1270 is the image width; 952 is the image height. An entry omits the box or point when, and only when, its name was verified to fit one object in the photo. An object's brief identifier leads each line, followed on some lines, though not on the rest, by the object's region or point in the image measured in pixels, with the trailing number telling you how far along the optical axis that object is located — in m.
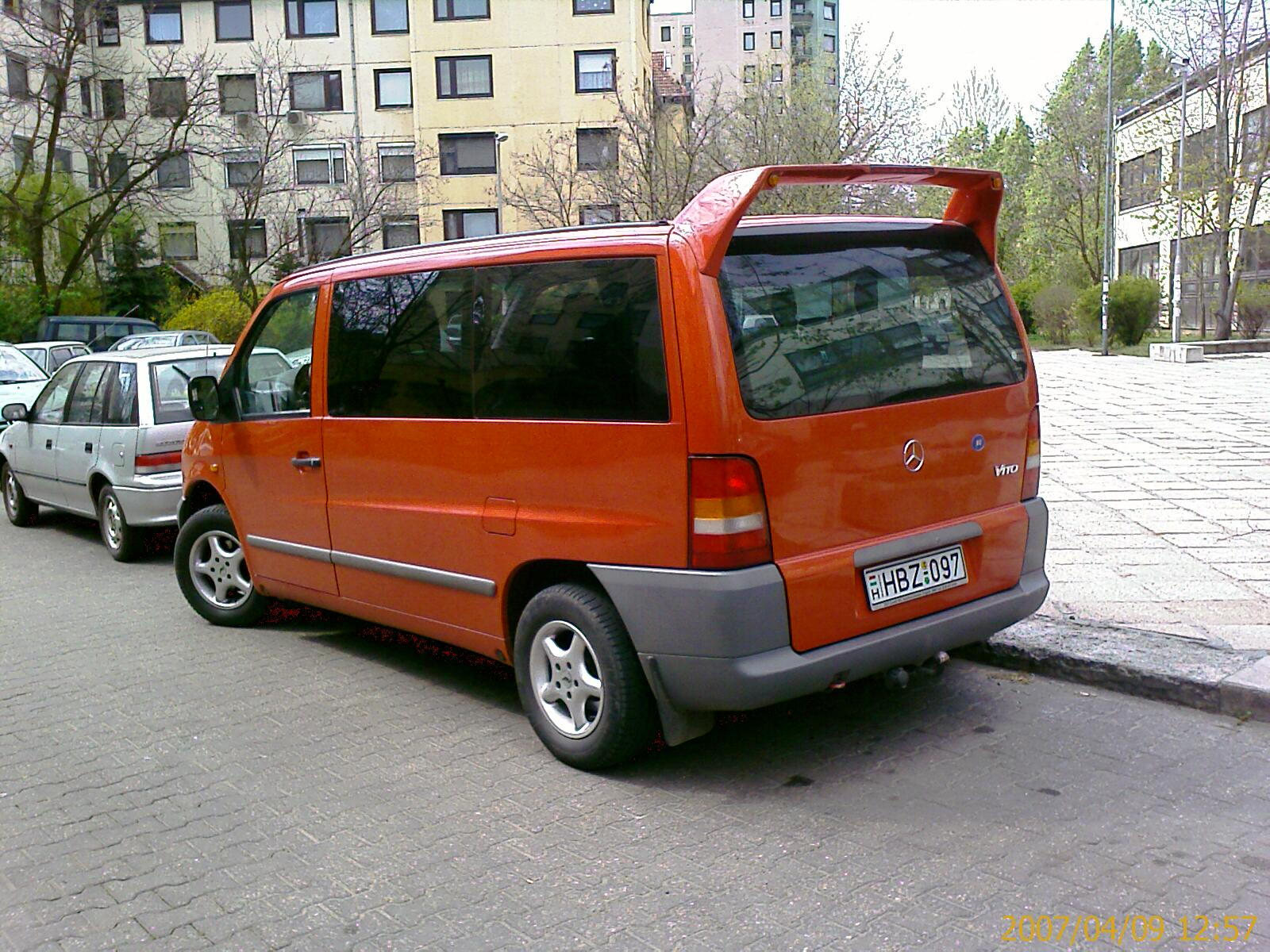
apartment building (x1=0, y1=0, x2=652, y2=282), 46.84
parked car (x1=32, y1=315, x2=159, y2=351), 28.77
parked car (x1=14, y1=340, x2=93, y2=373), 19.69
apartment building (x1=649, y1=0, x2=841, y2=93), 93.88
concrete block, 26.27
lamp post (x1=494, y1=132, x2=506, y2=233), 46.61
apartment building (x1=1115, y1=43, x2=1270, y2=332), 30.16
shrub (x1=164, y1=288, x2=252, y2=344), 35.38
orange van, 4.23
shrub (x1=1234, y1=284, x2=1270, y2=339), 31.55
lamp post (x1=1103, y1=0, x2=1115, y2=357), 33.98
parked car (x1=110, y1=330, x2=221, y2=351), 24.81
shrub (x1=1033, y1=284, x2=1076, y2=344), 37.41
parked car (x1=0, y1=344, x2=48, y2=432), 16.36
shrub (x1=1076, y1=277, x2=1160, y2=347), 31.84
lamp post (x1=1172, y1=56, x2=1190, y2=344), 28.40
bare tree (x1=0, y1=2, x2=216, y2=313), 33.34
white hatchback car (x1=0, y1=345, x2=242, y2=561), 9.22
